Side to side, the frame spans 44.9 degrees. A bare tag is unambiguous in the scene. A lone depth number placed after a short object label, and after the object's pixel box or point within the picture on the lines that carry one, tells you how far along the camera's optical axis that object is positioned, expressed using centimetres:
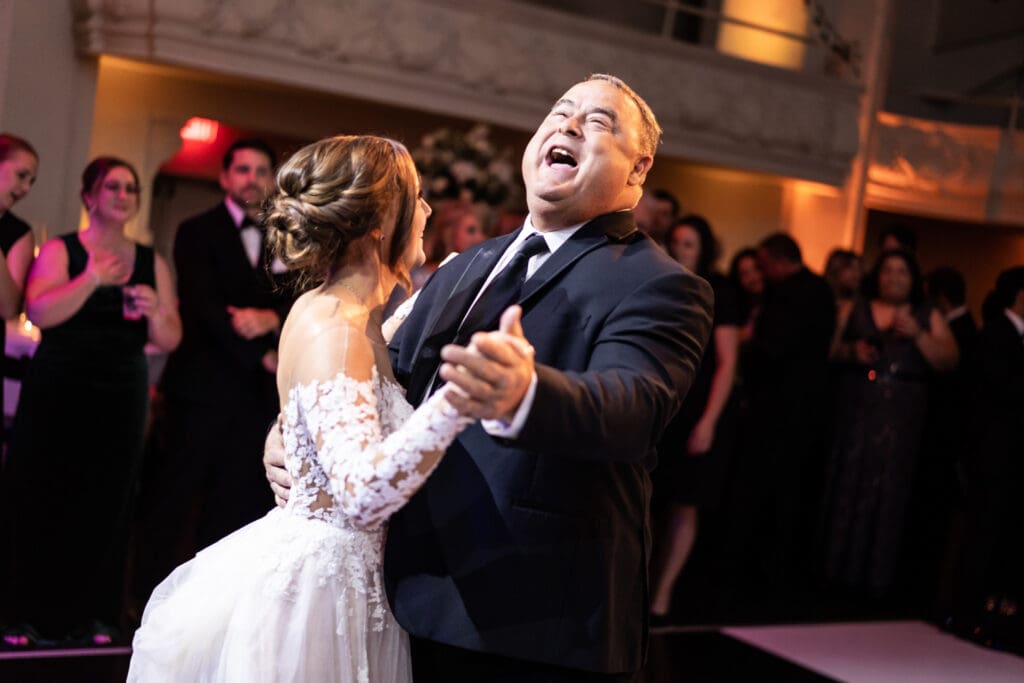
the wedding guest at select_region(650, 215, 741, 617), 512
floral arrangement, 595
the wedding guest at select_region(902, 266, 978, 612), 621
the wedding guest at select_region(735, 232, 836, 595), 596
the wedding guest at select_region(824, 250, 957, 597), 606
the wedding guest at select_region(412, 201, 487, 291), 532
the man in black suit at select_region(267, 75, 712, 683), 190
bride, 200
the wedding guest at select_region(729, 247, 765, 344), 652
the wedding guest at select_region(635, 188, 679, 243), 567
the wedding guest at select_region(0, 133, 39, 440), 392
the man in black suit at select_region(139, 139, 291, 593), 441
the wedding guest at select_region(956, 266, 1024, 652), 547
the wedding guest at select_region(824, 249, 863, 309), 686
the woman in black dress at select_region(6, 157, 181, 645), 400
